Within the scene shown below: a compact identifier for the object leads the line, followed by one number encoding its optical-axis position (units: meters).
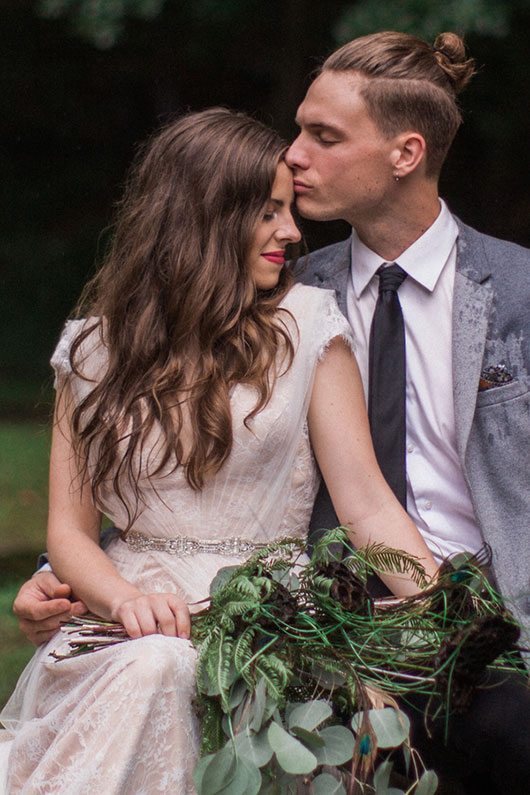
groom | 3.22
